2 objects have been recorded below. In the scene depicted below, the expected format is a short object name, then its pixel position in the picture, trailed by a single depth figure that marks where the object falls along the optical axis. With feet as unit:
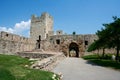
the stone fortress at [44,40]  45.46
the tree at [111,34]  31.99
